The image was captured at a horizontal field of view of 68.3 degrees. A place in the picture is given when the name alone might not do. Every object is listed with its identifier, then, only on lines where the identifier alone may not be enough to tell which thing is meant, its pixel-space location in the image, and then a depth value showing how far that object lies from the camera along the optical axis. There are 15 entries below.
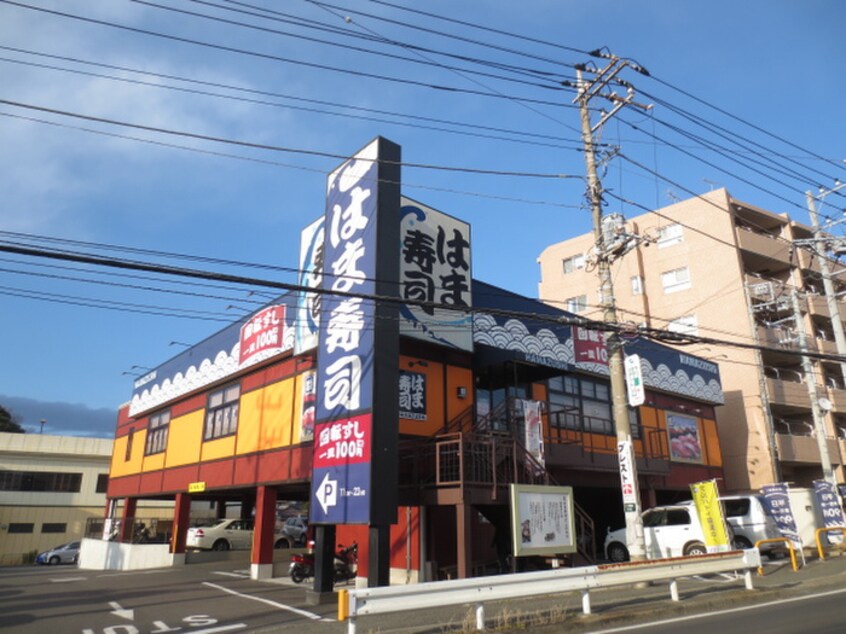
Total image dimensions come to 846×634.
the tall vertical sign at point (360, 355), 12.21
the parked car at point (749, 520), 16.92
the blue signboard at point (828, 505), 18.25
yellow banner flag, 14.17
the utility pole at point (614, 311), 12.76
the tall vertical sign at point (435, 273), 16.39
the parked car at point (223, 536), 25.14
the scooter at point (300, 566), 16.27
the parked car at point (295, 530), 28.32
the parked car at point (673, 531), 17.05
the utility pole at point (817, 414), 23.28
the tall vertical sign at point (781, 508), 16.61
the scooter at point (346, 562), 16.14
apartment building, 32.09
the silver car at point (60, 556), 33.94
